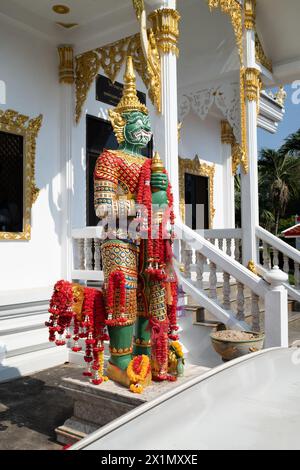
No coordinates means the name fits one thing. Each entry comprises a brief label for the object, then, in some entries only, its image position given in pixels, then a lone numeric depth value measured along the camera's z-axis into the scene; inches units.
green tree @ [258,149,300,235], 861.8
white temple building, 169.0
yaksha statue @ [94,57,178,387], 110.5
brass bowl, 140.3
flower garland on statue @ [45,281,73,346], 108.2
